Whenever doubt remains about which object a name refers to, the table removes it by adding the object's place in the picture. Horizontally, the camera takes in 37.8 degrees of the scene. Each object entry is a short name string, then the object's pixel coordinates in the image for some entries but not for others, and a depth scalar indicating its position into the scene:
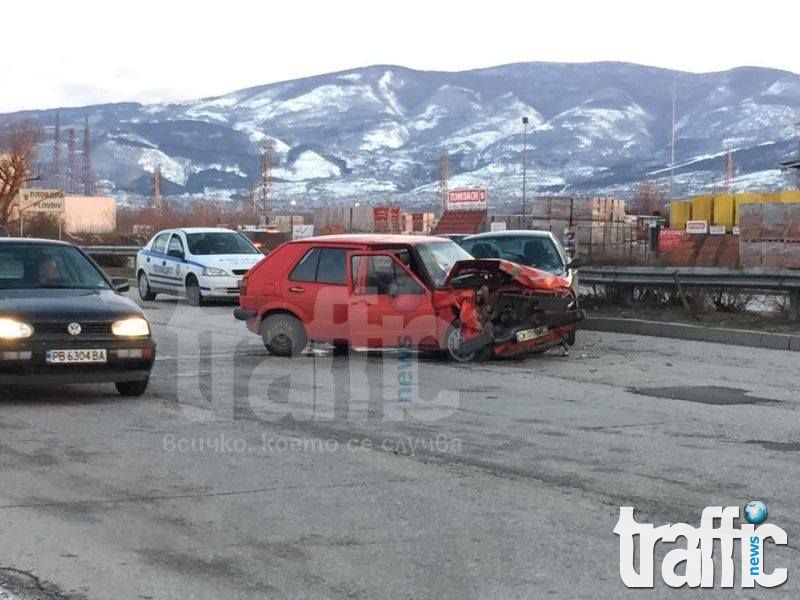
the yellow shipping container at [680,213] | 54.38
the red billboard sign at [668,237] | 49.49
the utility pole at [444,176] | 131.25
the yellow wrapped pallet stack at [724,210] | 48.88
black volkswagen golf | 10.20
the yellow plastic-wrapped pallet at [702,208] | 50.72
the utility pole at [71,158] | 143.38
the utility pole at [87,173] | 143.85
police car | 23.67
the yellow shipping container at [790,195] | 41.41
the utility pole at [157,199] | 119.75
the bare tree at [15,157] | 73.12
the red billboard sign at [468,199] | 72.00
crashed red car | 13.83
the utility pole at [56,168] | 141.38
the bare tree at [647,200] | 118.50
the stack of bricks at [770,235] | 27.50
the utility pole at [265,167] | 129.62
